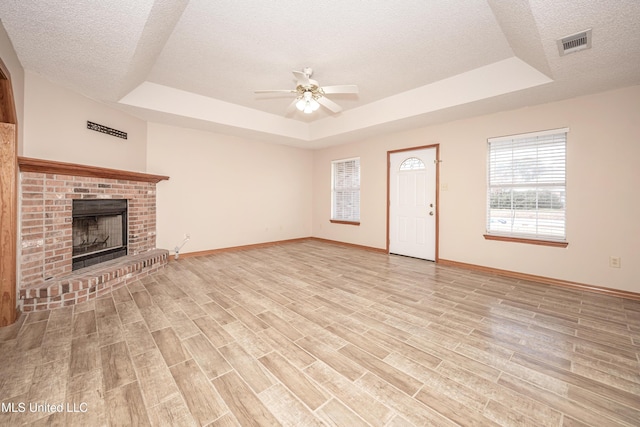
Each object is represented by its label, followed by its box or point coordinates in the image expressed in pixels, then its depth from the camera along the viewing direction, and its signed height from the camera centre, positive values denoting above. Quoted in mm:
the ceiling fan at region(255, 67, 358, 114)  2854 +1455
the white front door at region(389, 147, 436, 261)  4688 +193
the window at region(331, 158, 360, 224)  6039 +541
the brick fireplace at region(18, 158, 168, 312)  2584 -325
